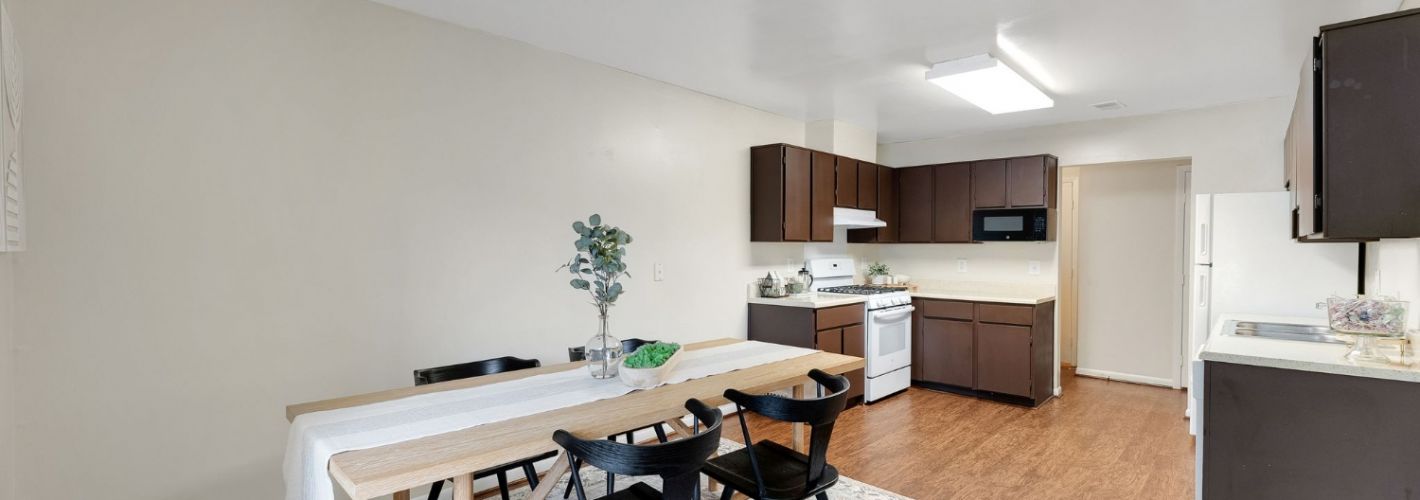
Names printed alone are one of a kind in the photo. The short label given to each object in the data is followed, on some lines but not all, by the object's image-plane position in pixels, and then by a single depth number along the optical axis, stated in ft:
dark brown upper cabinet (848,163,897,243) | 17.81
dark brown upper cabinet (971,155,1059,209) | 15.89
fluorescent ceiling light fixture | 10.66
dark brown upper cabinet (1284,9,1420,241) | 5.79
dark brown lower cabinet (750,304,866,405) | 13.67
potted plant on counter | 18.10
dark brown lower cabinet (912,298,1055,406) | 14.98
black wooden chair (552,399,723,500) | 5.00
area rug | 9.60
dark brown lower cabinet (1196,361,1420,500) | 6.18
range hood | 16.05
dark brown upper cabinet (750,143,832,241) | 14.33
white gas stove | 15.01
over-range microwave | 16.03
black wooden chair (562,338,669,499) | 8.91
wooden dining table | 4.50
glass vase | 7.31
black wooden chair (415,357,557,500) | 7.50
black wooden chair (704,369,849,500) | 6.19
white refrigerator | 11.30
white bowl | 6.84
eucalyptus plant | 7.00
